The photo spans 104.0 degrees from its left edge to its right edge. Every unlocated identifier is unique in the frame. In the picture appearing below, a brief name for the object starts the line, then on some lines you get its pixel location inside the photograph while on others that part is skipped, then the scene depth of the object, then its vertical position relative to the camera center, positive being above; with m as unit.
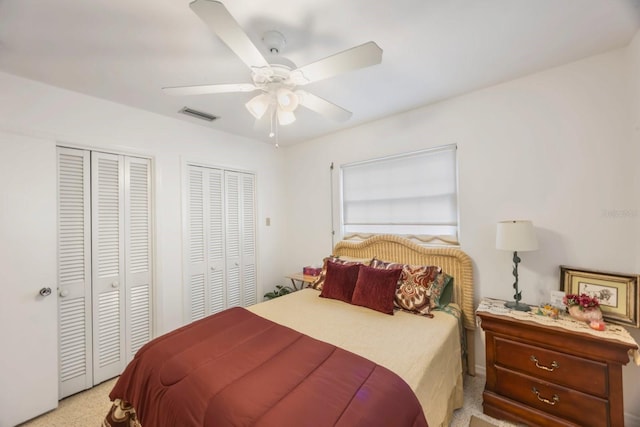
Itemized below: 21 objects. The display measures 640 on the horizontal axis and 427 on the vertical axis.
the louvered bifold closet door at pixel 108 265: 2.28 -0.41
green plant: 3.53 -1.08
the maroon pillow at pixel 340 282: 2.39 -0.64
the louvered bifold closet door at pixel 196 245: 2.90 -0.30
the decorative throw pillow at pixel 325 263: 2.67 -0.51
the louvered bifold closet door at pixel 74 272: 2.11 -0.44
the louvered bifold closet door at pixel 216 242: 3.10 -0.29
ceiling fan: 1.05 +0.81
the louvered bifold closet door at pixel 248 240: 3.45 -0.30
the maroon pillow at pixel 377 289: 2.12 -0.64
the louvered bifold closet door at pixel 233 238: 3.28 -0.26
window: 2.53 +0.23
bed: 1.09 -0.82
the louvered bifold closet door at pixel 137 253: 2.46 -0.33
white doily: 1.46 -0.73
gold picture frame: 1.61 -0.54
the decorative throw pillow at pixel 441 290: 2.17 -0.68
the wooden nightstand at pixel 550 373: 1.47 -1.05
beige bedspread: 1.40 -0.82
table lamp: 1.83 -0.20
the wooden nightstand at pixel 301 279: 3.09 -0.78
